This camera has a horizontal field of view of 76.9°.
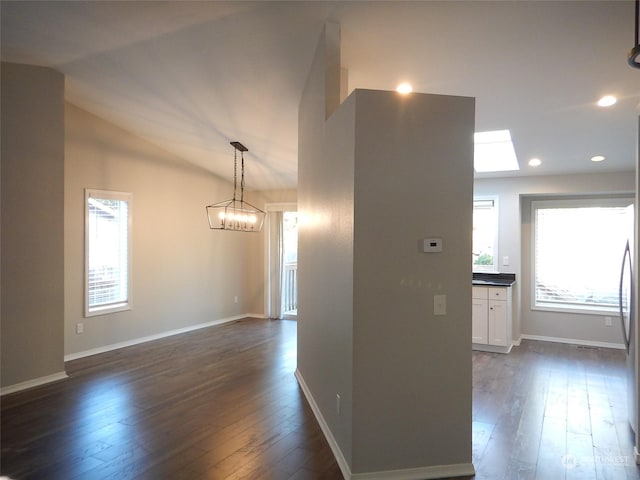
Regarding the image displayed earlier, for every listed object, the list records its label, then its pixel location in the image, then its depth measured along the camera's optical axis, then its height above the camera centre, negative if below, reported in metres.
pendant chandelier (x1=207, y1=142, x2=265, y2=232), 5.41 +0.39
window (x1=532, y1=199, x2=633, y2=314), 5.61 -0.14
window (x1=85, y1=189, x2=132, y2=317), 5.16 -0.12
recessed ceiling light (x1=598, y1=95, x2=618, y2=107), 3.54 +1.28
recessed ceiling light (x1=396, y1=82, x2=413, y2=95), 3.63 +1.43
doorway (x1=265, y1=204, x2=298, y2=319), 7.71 -0.24
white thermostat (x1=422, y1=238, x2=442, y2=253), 2.47 -0.01
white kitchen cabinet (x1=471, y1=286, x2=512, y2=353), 5.27 -1.00
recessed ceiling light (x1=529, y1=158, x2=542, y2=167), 5.05 +1.04
